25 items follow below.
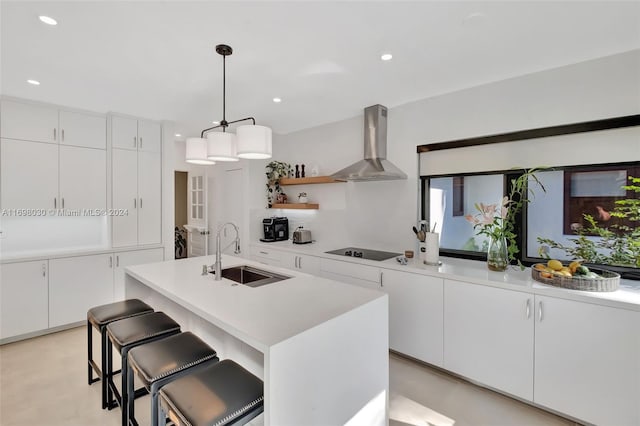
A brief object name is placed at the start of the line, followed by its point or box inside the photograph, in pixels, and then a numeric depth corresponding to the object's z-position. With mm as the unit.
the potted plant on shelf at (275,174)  4496
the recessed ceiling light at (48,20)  1741
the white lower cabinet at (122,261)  3602
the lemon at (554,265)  2025
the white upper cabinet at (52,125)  3010
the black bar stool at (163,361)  1420
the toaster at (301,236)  3982
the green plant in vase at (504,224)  2332
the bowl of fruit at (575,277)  1848
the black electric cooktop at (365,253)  3088
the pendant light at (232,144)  1927
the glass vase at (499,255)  2344
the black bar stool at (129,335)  1749
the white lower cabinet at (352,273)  2834
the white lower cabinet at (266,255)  3850
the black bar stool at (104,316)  2045
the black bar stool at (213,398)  1152
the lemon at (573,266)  1968
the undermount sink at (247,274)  2316
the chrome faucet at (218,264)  2127
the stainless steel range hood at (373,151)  3074
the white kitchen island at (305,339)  1217
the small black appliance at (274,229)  4328
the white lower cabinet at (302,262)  3357
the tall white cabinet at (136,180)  3605
